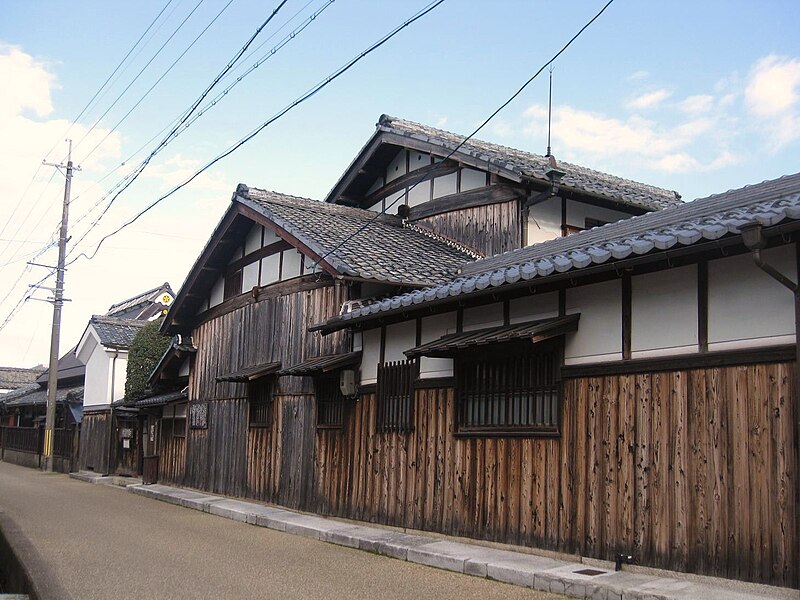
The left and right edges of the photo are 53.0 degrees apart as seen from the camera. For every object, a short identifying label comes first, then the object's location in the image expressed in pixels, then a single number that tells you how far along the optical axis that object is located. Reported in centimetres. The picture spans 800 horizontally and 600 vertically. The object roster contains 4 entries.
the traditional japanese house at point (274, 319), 1517
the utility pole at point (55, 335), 3195
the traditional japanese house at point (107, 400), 2898
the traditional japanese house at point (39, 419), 3394
